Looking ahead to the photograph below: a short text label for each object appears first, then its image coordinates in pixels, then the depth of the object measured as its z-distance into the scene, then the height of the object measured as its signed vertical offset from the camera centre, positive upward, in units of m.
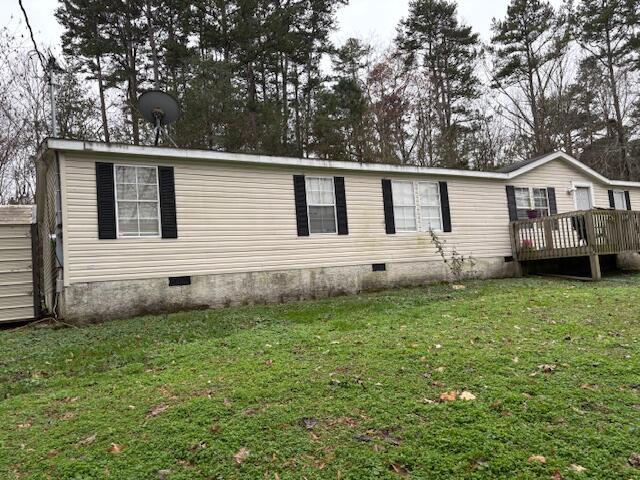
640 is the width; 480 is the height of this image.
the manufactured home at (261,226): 7.58 +0.79
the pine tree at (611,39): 21.55 +10.18
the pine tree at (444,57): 20.75 +9.42
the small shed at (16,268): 7.88 +0.32
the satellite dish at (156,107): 9.23 +3.60
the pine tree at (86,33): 15.61 +9.08
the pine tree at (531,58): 21.17 +9.32
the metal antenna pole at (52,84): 7.91 +3.87
